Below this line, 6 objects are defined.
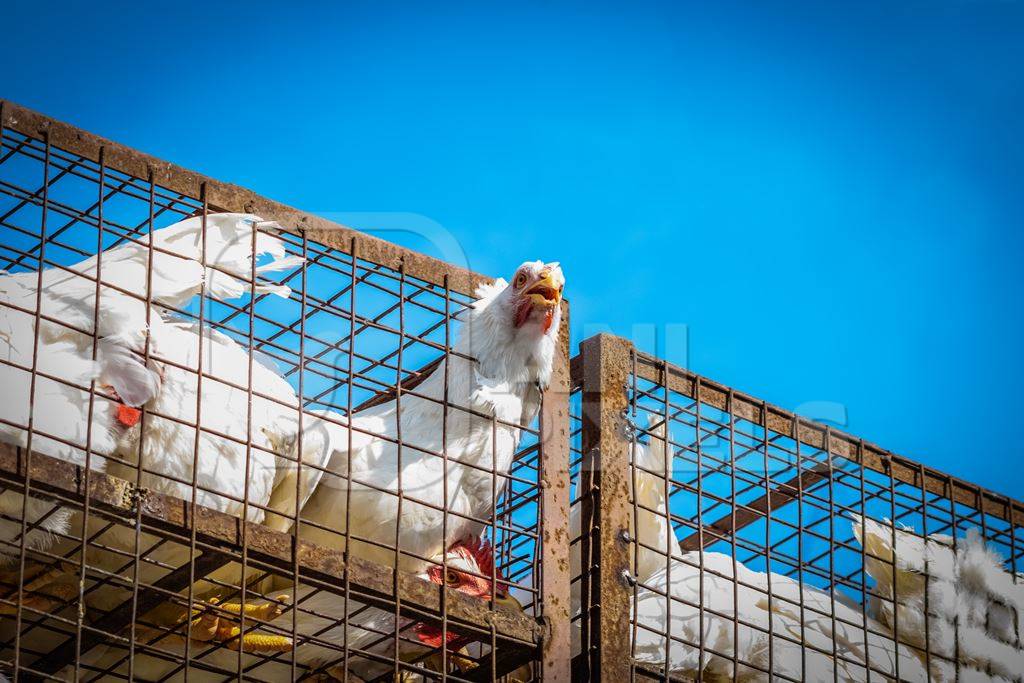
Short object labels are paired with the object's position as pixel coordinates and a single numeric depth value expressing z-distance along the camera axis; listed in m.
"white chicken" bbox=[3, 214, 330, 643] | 4.35
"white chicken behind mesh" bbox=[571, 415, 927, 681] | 5.22
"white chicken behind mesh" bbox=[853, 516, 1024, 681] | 5.91
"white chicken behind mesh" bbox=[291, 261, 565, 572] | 5.16
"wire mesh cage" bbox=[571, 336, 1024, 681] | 5.00
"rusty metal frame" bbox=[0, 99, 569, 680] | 3.95
